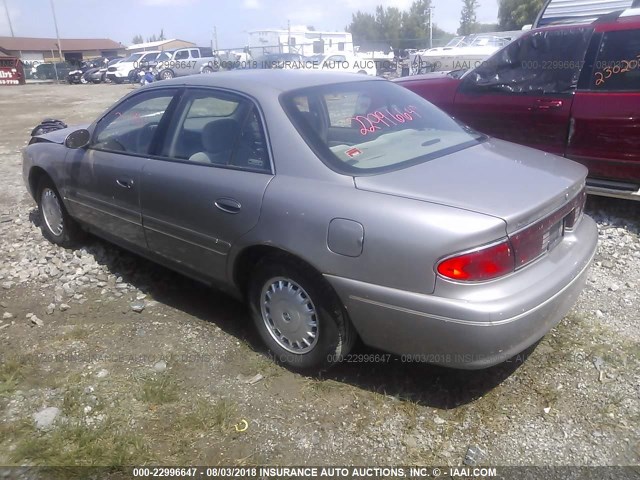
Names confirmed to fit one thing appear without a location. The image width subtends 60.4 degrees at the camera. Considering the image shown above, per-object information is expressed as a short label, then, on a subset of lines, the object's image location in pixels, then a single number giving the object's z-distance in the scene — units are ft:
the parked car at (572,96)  15.74
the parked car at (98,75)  115.05
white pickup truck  96.40
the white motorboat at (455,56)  51.84
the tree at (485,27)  192.11
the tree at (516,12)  164.86
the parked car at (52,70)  141.79
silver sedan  7.91
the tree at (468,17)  220.23
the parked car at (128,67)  106.19
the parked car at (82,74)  118.35
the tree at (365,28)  237.25
